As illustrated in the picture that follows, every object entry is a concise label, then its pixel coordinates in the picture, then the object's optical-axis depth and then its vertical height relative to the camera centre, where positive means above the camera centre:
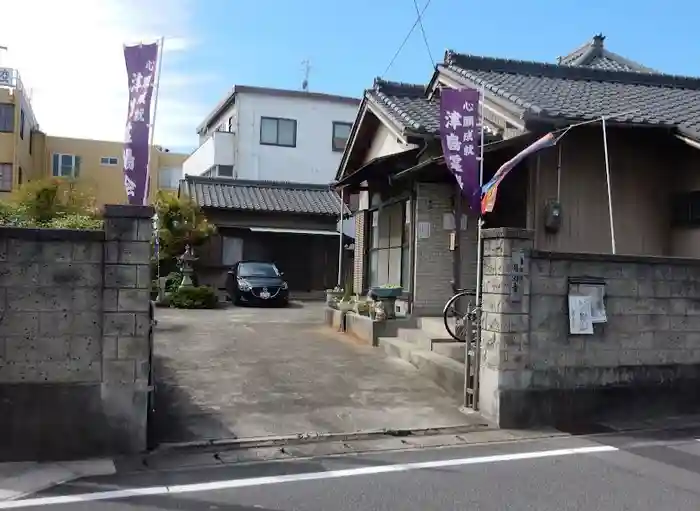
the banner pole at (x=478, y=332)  8.09 -0.78
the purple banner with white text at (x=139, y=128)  7.55 +1.50
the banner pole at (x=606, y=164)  10.02 +1.68
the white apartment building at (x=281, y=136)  31.53 +6.12
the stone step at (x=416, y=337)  10.89 -1.22
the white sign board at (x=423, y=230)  12.55 +0.69
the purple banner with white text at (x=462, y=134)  8.90 +1.81
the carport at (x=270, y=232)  25.12 +1.20
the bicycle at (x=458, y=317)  8.34 -0.78
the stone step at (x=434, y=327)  11.17 -1.06
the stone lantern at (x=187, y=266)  20.52 -0.17
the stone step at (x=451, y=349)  9.99 -1.27
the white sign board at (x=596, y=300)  8.10 -0.36
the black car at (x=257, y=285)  20.91 -0.73
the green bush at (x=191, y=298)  19.41 -1.10
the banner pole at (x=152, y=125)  7.56 +1.54
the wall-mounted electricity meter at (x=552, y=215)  10.73 +0.88
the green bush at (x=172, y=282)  20.92 -0.69
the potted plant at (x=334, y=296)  15.95 -0.78
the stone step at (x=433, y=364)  8.85 -1.44
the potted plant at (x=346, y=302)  14.71 -0.86
